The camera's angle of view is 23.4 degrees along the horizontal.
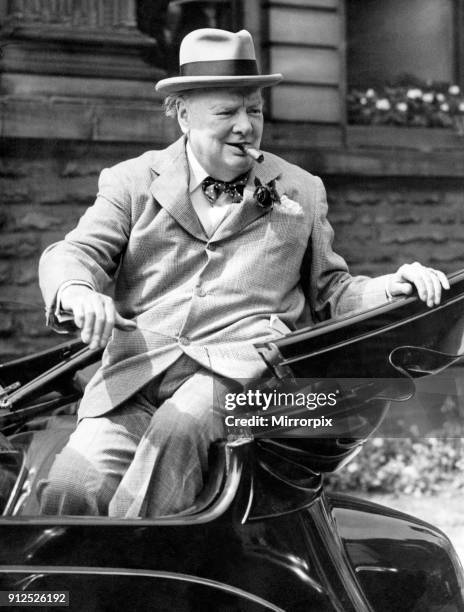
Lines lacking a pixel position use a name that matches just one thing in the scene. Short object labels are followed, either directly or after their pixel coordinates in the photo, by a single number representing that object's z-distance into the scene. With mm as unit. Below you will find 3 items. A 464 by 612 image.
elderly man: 2098
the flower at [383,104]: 6941
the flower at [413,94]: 7047
